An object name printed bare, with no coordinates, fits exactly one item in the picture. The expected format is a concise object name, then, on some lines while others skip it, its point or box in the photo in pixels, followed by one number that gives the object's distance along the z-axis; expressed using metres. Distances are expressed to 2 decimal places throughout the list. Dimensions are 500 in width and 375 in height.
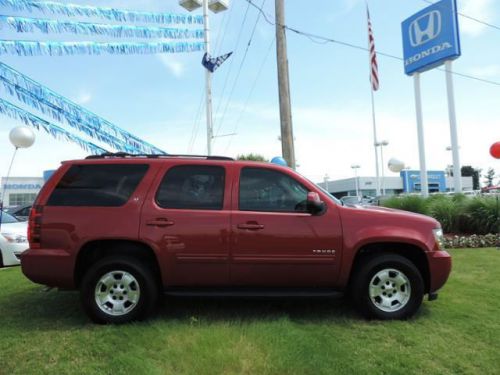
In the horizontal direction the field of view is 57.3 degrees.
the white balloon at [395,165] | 26.52
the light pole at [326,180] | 76.99
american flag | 21.55
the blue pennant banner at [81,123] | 11.83
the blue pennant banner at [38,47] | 11.15
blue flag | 18.48
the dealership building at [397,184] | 69.62
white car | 9.16
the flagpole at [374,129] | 21.75
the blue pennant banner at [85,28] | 11.04
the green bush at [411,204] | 13.25
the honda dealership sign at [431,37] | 16.05
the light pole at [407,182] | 68.84
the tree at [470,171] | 115.66
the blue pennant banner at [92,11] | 10.79
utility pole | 11.40
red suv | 5.04
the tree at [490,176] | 126.93
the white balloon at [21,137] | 13.40
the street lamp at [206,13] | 18.12
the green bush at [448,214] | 12.36
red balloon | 11.43
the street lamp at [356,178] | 62.69
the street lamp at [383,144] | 37.92
